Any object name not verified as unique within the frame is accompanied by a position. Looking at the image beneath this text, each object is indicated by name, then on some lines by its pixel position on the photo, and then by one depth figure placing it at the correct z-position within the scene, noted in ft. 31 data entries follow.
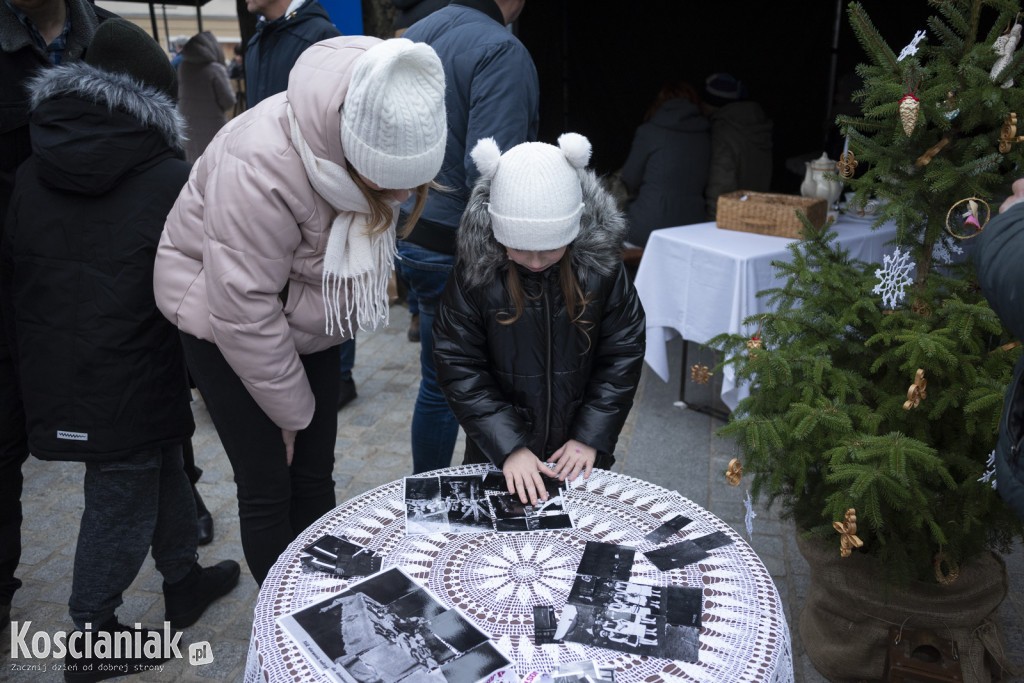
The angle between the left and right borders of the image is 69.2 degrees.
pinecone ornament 5.96
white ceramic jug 13.64
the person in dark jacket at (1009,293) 4.14
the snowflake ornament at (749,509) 7.17
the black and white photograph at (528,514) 5.55
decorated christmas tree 6.04
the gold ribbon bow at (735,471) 6.71
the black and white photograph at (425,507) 5.49
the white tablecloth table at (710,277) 11.75
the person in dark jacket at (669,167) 17.29
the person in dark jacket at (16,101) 7.38
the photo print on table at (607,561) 4.97
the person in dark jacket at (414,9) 13.02
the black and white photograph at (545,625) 4.32
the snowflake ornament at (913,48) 6.40
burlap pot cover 6.99
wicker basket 12.59
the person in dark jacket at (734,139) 18.56
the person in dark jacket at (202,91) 20.20
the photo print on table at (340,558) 4.99
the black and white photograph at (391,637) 4.05
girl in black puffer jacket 6.26
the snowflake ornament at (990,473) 5.92
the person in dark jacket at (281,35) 11.10
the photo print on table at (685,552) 5.07
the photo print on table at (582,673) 4.03
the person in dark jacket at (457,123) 8.11
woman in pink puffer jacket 5.22
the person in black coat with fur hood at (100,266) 6.30
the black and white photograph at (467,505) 5.53
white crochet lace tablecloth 4.16
